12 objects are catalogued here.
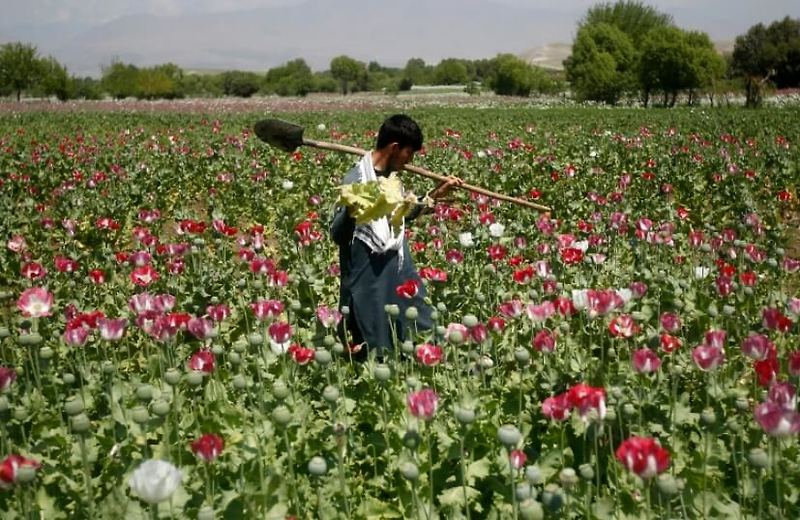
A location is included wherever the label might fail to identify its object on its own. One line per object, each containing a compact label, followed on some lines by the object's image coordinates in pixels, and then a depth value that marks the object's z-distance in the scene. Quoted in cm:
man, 389
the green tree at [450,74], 13150
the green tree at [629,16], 8524
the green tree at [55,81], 6862
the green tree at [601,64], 5431
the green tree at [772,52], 6192
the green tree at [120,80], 7688
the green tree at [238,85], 10281
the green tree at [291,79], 9353
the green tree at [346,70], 12075
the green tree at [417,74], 13312
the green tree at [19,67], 6712
